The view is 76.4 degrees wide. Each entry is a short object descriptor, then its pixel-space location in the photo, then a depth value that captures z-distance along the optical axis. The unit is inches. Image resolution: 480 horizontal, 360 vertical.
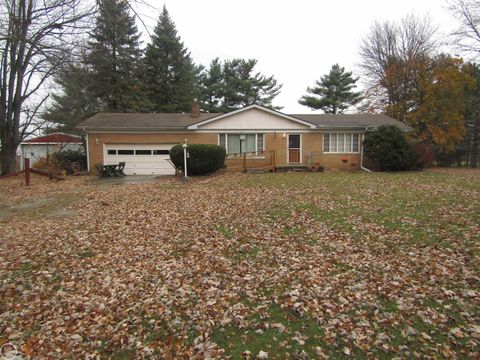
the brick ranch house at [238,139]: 747.4
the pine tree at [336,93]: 1389.0
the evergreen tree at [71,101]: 625.3
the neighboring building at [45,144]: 1093.3
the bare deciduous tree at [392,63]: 1056.8
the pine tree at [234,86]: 1397.6
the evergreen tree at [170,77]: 1259.8
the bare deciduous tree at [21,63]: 484.4
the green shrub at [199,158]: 633.0
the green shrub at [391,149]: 670.5
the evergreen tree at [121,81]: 1080.8
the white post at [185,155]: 616.6
